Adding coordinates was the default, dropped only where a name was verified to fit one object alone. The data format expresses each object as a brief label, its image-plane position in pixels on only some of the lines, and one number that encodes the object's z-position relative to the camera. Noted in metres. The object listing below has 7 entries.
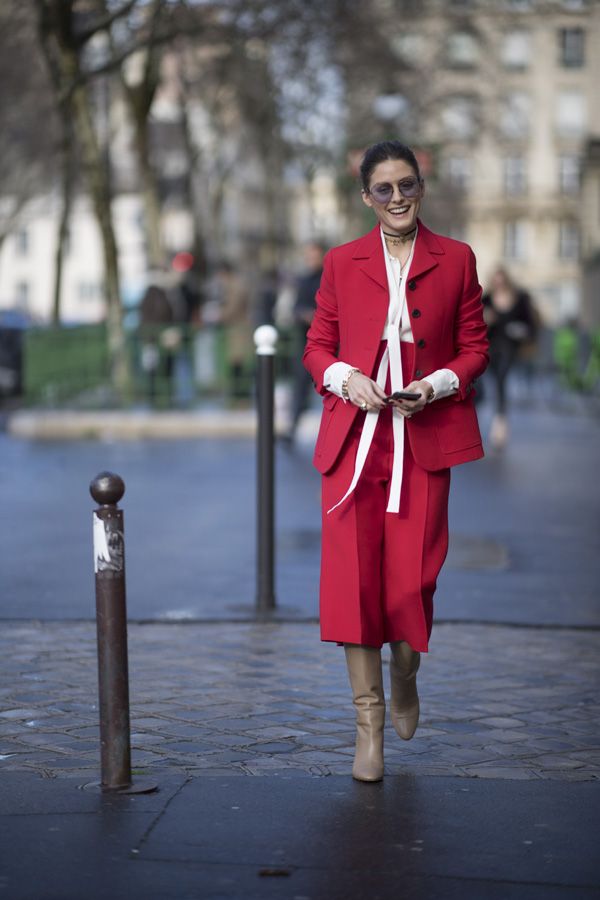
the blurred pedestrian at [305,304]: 17.02
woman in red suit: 5.06
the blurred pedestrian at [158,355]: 21.17
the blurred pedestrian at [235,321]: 21.28
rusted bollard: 4.88
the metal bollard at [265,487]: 8.12
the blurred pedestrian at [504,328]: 18.11
